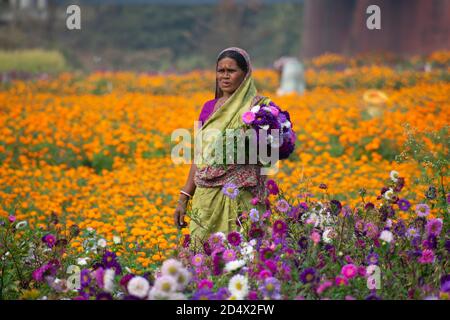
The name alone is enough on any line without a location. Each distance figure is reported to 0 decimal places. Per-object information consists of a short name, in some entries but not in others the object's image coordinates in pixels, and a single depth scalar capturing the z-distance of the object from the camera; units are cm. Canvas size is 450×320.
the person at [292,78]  2237
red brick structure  2817
